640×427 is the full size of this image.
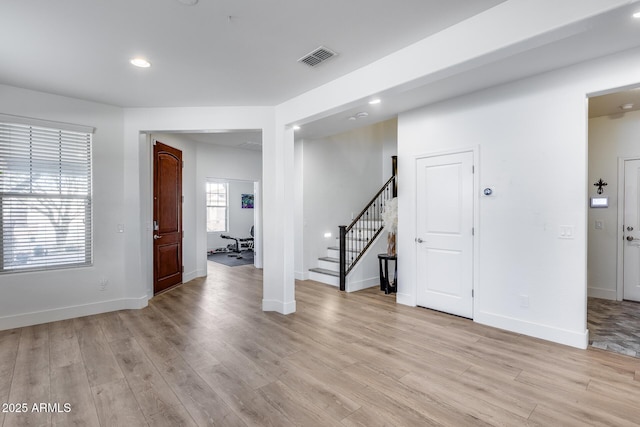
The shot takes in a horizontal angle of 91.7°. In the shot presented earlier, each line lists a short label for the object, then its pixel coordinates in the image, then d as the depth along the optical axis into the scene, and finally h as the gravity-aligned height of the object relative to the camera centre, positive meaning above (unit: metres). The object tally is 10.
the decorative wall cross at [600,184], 4.80 +0.38
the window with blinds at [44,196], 3.59 +0.18
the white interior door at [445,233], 3.91 -0.31
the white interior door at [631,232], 4.57 -0.34
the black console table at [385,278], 5.11 -1.14
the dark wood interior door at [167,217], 5.05 -0.11
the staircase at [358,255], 5.39 -0.85
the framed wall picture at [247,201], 11.58 +0.35
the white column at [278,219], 4.20 -0.12
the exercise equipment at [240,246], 9.89 -1.23
